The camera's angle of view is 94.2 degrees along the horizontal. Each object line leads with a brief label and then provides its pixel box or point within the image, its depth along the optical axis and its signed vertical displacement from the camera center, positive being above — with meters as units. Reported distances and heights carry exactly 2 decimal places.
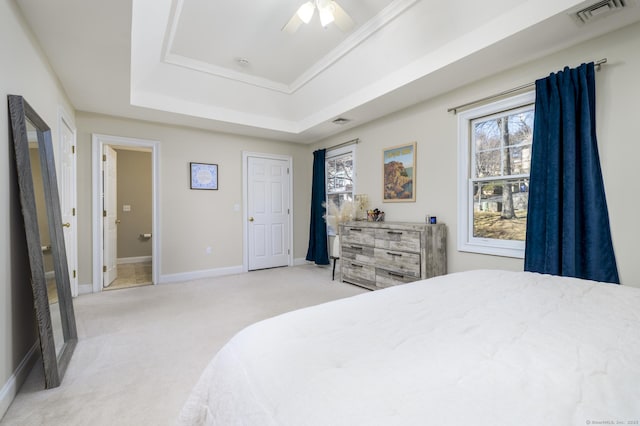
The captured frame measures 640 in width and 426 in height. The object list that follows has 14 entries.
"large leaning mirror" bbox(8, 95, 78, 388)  1.82 -0.19
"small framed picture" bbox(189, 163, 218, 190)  4.72 +0.55
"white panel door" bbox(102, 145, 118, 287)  4.14 -0.08
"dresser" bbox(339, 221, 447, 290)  3.24 -0.51
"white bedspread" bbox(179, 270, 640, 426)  0.57 -0.38
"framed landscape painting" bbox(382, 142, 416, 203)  3.78 +0.49
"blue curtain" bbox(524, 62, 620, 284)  2.25 +0.18
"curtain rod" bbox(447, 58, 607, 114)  2.28 +1.12
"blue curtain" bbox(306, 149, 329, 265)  5.36 -0.06
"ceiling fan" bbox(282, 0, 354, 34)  2.49 +1.67
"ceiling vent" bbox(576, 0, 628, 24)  1.96 +1.37
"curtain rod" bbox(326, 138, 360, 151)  4.62 +1.09
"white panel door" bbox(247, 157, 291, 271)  5.27 -0.04
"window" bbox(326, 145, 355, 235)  4.86 +0.60
